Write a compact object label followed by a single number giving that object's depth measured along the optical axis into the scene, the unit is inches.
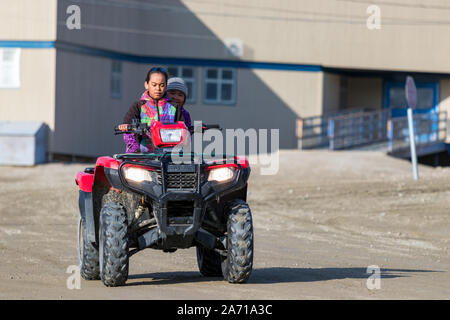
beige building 1066.1
